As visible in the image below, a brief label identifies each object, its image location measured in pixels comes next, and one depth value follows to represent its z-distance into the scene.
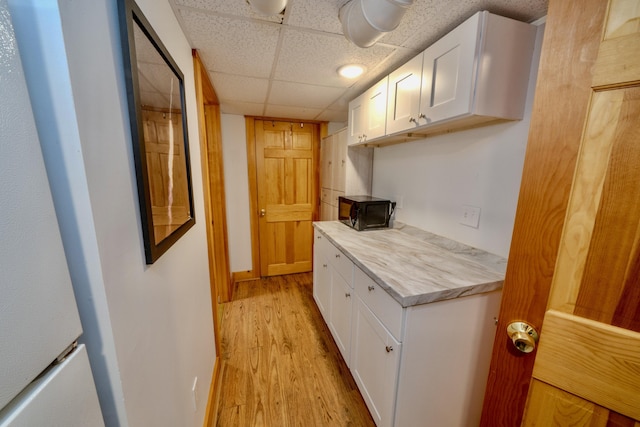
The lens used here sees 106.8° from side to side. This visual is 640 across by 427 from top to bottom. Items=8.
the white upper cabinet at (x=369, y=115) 1.71
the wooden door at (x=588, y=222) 0.52
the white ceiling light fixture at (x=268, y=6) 0.91
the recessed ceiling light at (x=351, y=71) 1.55
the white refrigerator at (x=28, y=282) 0.31
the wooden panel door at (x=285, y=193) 2.99
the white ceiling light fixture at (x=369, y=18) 0.89
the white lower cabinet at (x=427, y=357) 1.05
